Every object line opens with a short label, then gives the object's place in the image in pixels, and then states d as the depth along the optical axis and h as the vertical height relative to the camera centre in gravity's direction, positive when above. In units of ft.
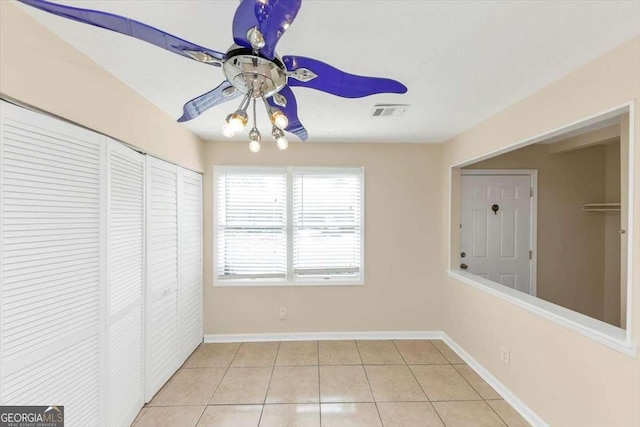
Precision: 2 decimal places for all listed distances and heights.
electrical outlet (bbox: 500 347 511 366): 7.58 -4.08
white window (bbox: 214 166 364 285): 11.02 -0.62
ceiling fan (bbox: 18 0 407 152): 2.61 +1.73
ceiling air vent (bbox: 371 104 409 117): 7.36 +2.77
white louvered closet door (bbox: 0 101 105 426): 3.94 -0.87
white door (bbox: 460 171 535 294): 10.89 -0.74
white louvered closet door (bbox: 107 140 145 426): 5.83 -1.60
